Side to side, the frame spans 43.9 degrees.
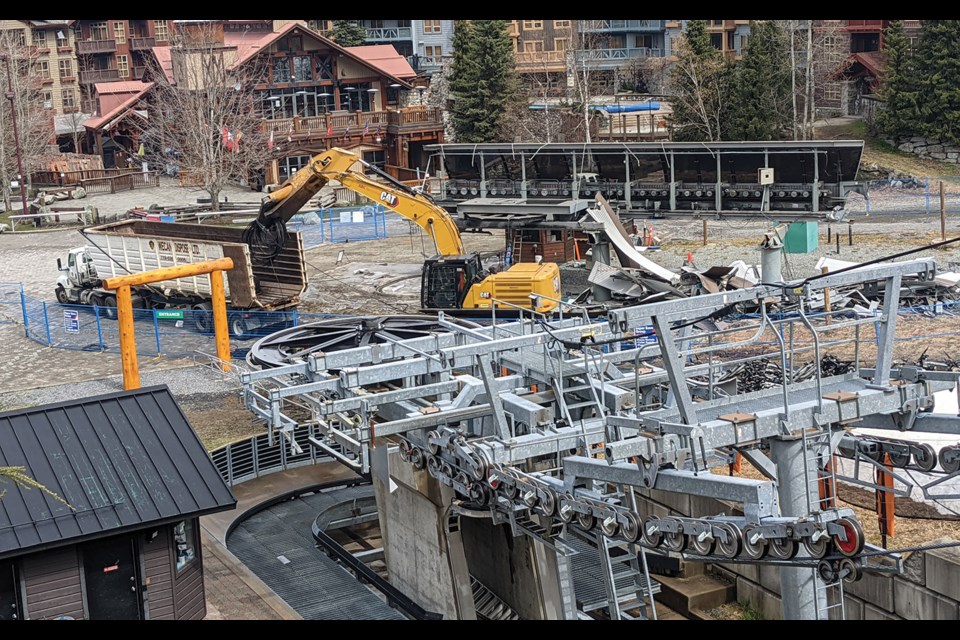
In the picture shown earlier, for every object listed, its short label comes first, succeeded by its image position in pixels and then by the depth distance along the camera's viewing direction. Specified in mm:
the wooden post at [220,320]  26922
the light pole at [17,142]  55031
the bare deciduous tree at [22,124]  59228
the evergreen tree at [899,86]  52969
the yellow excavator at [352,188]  33938
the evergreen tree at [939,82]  51594
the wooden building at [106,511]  13000
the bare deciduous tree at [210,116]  53281
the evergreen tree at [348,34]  71812
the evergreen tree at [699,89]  53812
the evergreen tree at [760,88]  52969
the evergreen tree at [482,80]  59812
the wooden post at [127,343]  24938
